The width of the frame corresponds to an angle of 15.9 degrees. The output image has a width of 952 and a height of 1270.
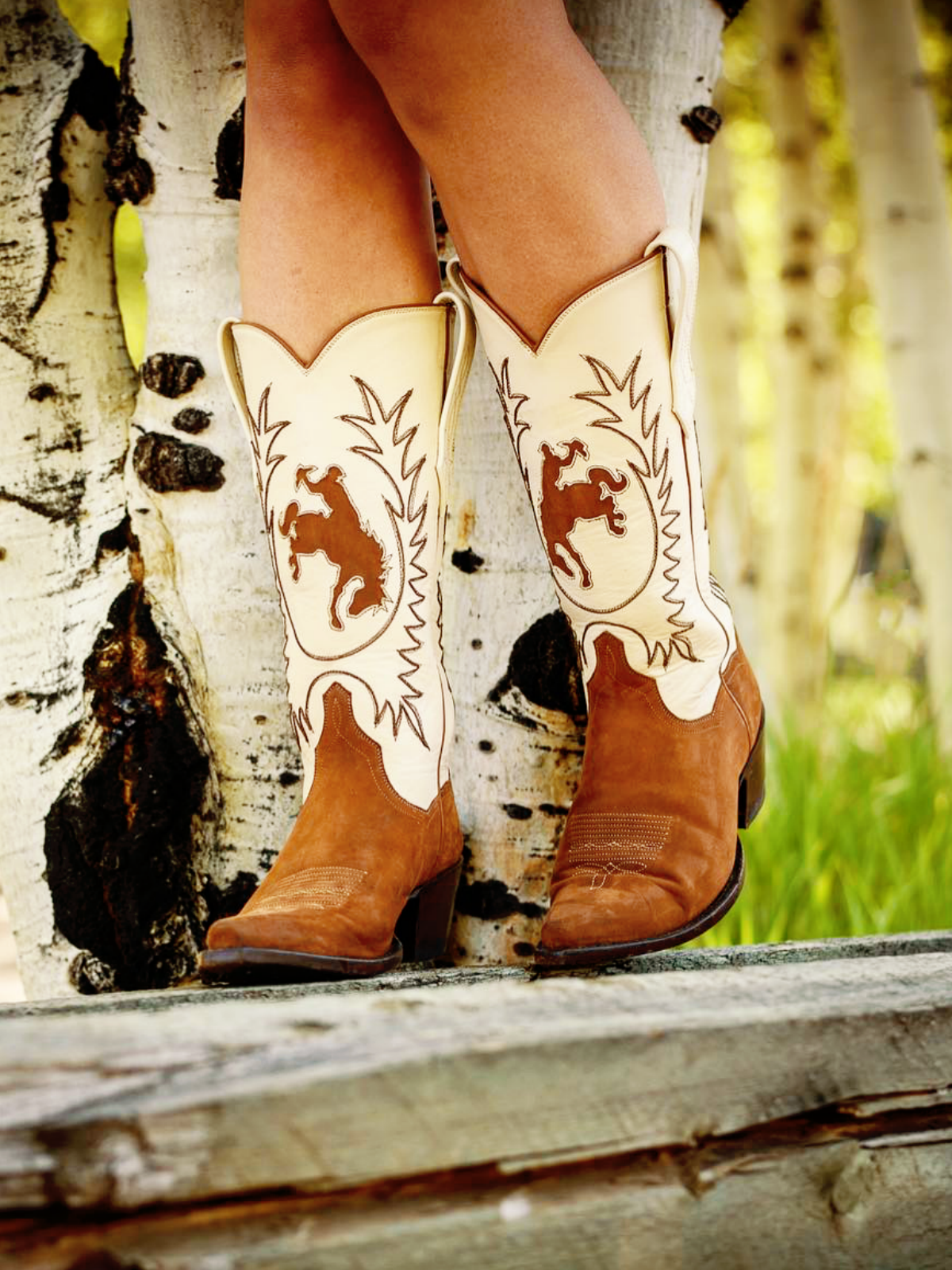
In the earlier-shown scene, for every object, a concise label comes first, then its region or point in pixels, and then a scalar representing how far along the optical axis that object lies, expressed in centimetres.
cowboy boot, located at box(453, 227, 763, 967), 171
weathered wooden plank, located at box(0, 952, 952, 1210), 150
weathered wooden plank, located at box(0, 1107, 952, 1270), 151
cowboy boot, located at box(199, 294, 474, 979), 174
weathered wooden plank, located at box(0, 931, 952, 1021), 165
